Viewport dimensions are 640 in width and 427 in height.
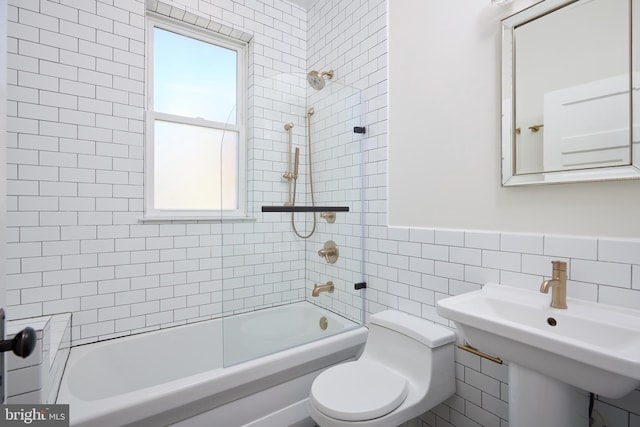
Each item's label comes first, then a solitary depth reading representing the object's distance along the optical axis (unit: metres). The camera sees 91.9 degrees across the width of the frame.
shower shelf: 1.96
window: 2.15
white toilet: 1.27
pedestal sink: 0.84
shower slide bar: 2.08
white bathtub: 1.36
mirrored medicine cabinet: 1.09
